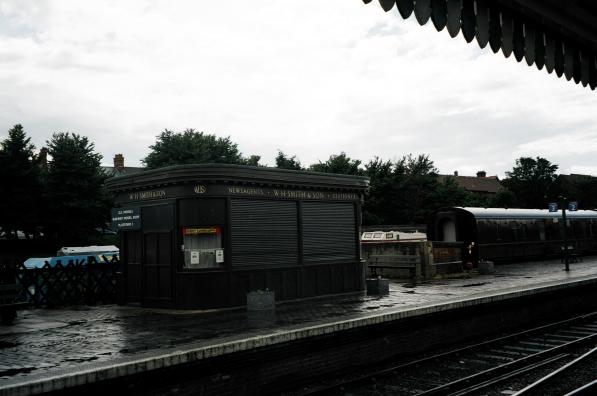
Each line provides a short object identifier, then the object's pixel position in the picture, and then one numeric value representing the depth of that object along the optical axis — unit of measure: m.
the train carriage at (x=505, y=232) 27.11
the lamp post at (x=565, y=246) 22.65
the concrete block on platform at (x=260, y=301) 13.36
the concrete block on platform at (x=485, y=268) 23.08
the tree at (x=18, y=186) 43.44
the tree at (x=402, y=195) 52.69
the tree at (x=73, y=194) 44.97
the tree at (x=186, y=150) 54.19
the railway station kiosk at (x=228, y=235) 14.12
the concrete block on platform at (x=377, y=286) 16.14
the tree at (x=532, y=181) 87.86
